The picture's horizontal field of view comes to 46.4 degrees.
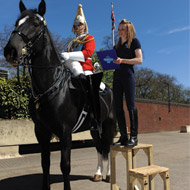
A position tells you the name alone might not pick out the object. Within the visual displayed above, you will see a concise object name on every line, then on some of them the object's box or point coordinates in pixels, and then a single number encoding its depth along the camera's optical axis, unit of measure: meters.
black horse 3.08
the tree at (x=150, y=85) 40.87
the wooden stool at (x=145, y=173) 2.99
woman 3.72
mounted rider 3.85
